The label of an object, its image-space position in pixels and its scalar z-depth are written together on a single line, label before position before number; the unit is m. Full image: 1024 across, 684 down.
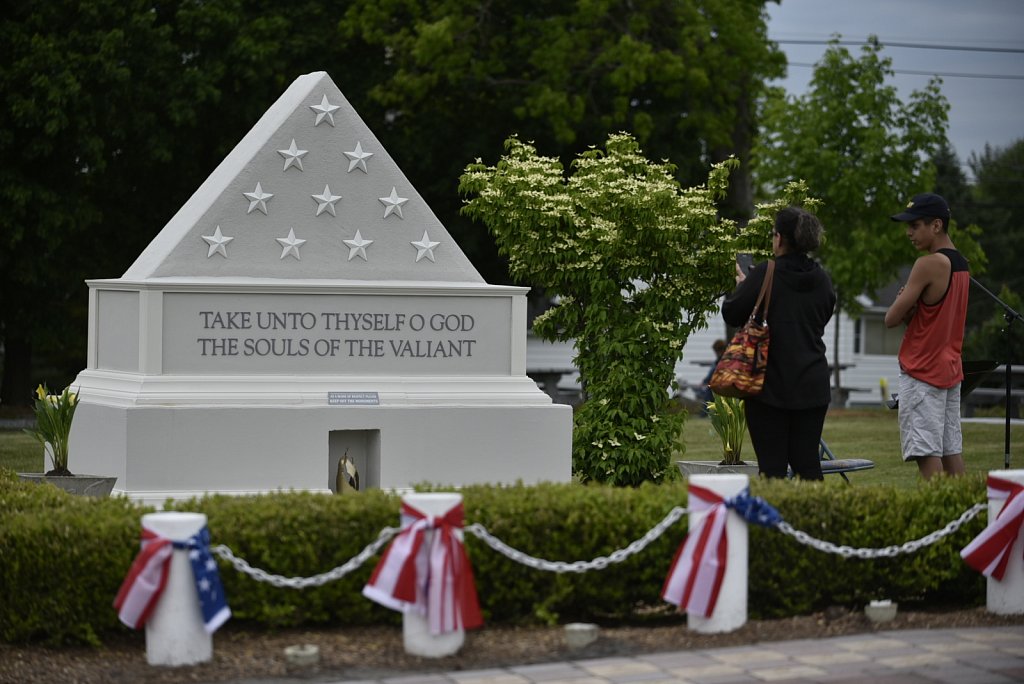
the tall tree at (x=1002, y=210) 61.41
